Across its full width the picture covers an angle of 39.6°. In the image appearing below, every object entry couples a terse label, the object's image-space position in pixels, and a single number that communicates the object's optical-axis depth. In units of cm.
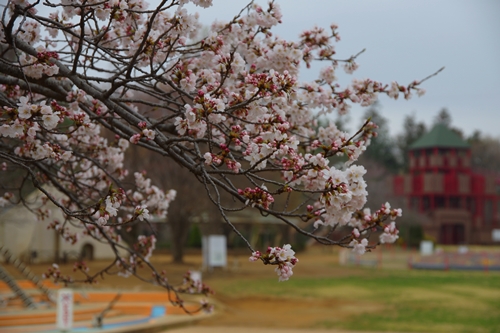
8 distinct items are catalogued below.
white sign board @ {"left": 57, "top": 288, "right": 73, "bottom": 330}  1186
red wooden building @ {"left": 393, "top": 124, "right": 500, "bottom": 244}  4847
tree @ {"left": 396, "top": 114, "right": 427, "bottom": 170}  6631
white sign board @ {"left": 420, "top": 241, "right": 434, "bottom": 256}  3759
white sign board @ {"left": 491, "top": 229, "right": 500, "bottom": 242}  4844
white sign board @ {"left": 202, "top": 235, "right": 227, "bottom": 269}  2608
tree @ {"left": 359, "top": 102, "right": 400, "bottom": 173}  6369
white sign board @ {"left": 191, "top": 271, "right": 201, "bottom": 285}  1426
